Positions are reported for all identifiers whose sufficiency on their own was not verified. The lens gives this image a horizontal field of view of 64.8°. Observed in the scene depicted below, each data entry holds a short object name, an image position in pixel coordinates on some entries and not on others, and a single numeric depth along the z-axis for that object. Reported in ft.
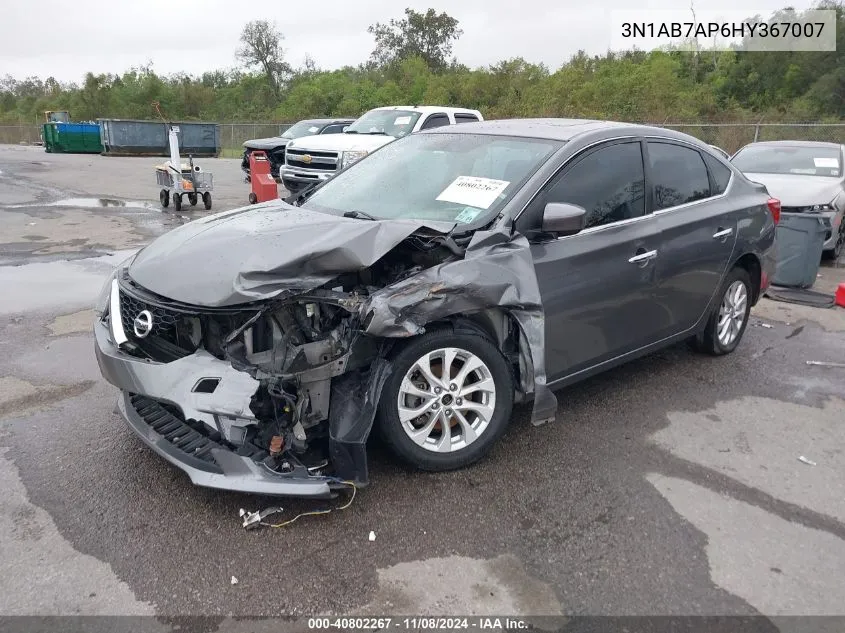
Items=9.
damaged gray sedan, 9.96
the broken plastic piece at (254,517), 9.82
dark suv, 61.16
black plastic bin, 25.03
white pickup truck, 42.45
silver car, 28.94
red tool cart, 40.50
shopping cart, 40.37
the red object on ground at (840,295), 23.43
